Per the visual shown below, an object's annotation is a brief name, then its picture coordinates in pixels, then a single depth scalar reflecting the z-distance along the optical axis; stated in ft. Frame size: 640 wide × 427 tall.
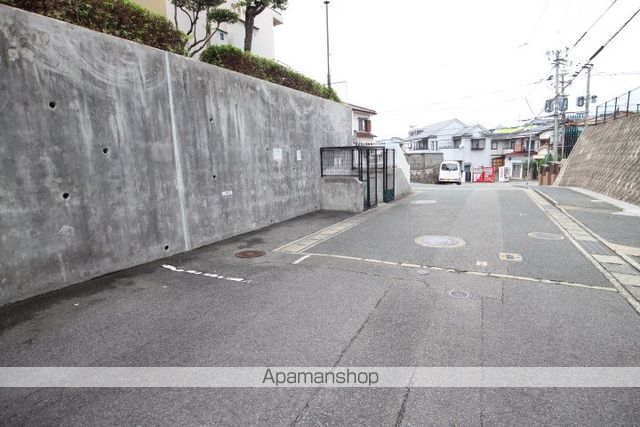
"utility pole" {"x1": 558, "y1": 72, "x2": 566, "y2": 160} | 98.58
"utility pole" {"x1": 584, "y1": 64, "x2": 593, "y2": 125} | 96.37
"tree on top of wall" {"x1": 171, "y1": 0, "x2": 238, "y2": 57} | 35.37
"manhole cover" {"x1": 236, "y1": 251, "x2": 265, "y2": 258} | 25.08
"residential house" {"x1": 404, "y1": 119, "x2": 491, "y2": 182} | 173.68
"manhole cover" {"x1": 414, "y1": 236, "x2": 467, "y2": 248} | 26.99
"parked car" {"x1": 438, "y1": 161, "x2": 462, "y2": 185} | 108.68
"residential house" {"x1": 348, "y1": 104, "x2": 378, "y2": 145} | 127.95
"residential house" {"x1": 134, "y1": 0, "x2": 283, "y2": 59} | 47.75
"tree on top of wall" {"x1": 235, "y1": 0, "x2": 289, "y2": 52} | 39.81
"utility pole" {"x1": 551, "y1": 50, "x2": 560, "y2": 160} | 98.78
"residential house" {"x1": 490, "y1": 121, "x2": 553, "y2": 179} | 165.89
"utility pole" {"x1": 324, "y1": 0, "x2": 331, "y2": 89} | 63.93
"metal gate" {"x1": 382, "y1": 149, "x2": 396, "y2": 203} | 52.16
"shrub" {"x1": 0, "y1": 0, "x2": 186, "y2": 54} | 18.83
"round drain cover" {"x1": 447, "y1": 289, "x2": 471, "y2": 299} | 17.13
